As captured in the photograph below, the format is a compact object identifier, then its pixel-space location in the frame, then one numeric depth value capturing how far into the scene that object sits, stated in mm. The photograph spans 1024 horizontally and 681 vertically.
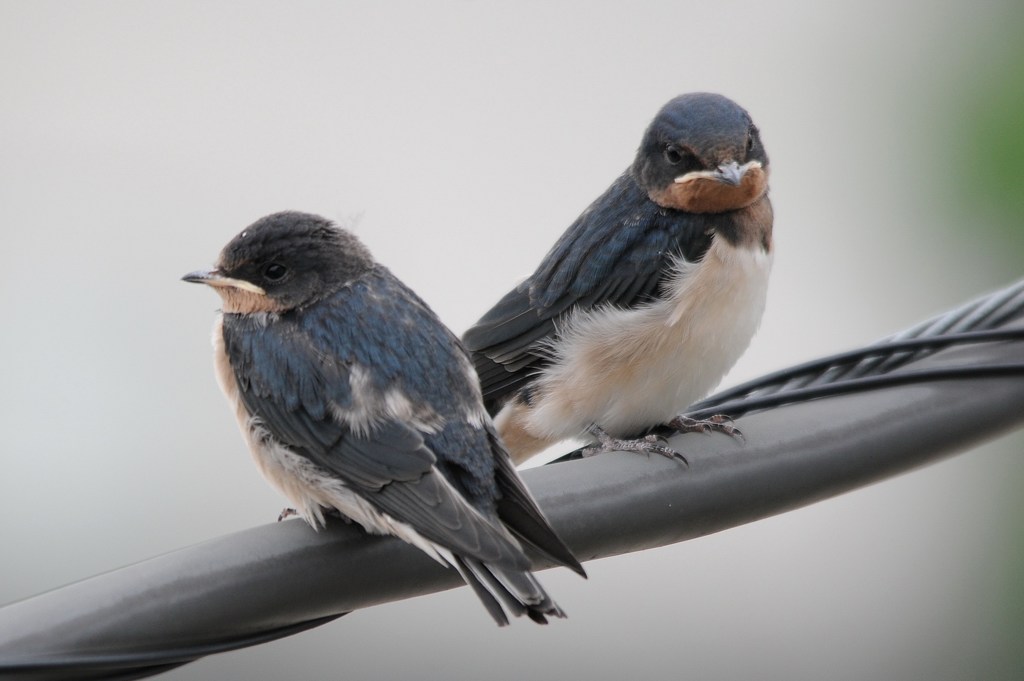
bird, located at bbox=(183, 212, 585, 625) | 4091
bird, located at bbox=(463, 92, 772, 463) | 4218
